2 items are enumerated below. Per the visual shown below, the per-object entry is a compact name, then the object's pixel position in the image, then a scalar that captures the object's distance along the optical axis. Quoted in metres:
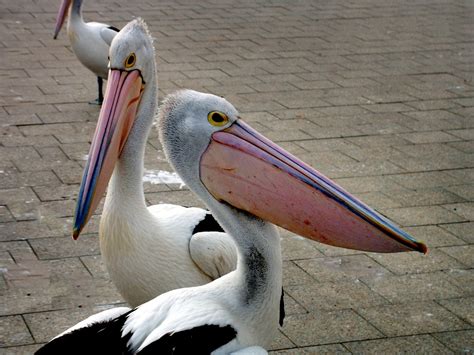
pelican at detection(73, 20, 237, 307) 3.71
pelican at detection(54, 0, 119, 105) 7.70
